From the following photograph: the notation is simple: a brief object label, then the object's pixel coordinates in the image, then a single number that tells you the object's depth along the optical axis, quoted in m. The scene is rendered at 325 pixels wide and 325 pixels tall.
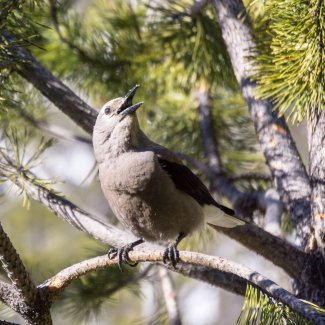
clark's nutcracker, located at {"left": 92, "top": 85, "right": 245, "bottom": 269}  6.61
